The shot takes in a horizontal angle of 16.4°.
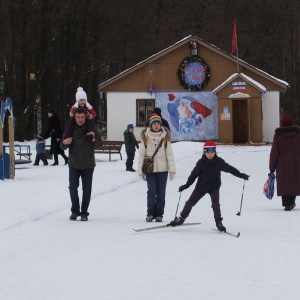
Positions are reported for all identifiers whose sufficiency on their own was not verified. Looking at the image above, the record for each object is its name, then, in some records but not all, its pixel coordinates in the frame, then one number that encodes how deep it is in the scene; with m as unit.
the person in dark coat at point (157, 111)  20.62
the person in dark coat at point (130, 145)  27.14
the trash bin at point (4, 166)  24.01
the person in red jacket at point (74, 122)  15.77
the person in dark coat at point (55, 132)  30.47
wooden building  51.84
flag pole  52.78
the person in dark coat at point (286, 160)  17.48
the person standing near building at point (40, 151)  30.30
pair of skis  13.50
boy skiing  13.98
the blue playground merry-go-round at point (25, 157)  29.16
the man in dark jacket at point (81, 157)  15.71
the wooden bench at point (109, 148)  33.84
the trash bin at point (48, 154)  33.83
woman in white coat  15.41
